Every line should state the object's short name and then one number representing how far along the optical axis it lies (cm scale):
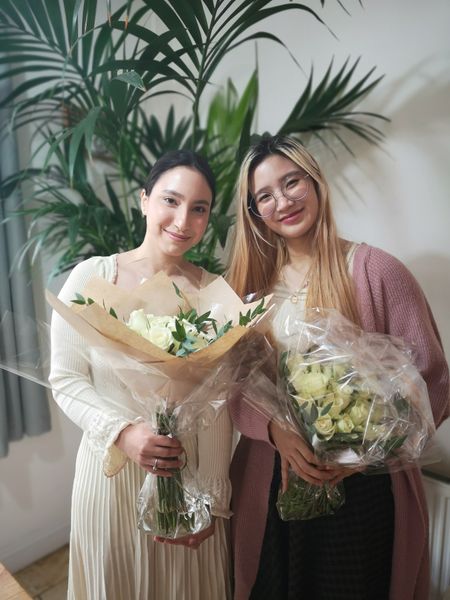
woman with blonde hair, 102
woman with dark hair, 97
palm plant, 117
